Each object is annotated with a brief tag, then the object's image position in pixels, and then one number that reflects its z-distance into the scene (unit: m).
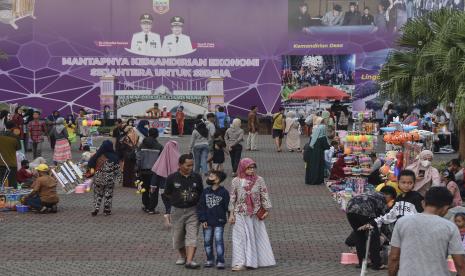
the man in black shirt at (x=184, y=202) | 11.09
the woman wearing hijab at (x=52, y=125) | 26.66
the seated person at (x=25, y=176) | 17.75
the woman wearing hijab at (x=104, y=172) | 14.92
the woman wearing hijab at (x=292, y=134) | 27.70
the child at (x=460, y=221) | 10.17
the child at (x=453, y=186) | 13.64
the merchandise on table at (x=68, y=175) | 18.59
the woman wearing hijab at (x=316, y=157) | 19.70
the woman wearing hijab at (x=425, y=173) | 12.05
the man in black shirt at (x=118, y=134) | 19.36
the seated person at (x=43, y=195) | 15.41
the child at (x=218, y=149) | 20.16
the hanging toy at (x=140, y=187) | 15.16
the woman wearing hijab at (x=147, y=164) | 15.48
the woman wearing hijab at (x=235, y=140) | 21.14
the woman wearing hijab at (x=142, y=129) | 18.94
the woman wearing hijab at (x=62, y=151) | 21.20
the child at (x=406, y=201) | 9.77
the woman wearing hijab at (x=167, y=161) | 13.55
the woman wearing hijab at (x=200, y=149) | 19.92
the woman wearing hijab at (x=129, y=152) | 18.67
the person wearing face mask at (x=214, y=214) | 10.96
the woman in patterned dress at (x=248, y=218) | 10.96
